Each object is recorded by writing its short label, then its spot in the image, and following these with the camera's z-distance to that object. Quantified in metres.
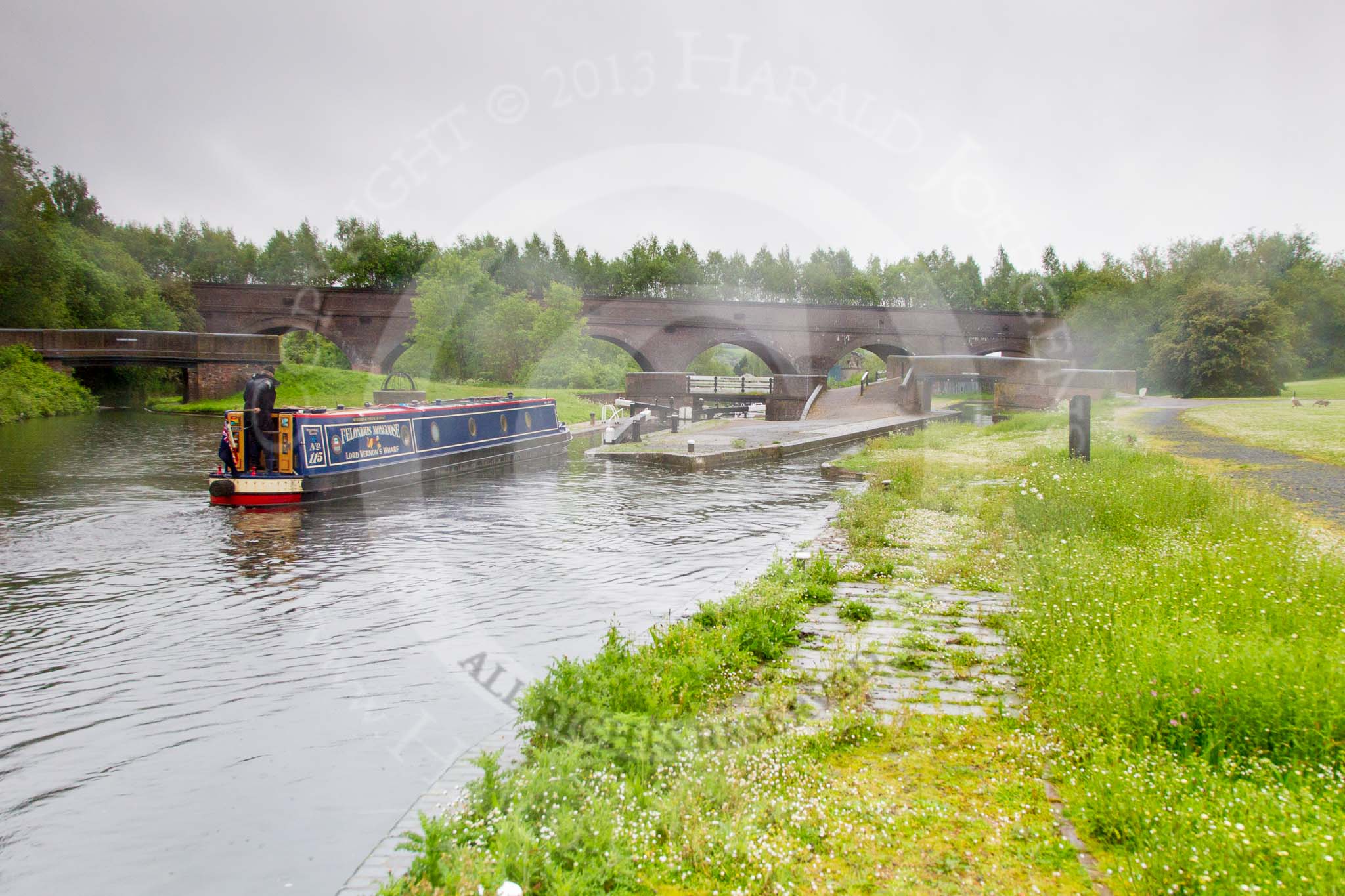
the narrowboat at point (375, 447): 12.83
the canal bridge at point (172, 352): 33.72
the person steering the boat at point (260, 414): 12.98
